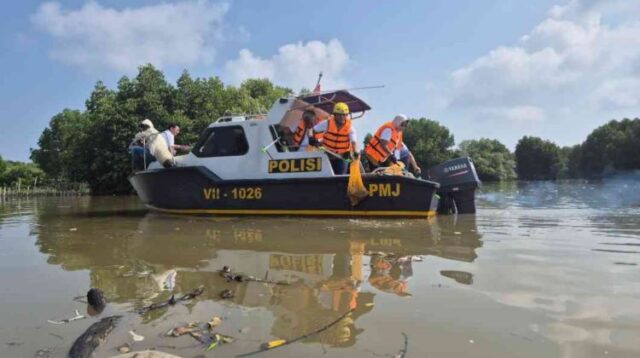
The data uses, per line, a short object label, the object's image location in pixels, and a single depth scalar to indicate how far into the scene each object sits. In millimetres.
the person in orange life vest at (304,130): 10234
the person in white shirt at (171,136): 10547
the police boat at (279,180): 8766
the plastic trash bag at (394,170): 8773
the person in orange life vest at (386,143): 9500
